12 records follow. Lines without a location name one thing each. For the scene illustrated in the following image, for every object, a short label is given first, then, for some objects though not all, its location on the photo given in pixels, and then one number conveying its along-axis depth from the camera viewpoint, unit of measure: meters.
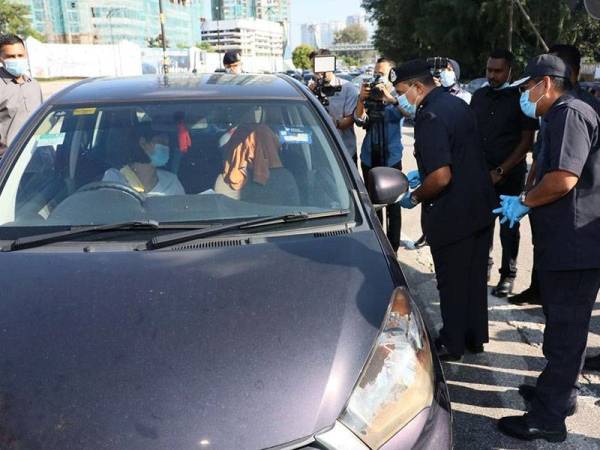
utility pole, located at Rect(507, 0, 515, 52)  21.53
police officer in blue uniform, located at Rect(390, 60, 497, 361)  2.89
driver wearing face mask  2.50
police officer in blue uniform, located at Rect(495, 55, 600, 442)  2.36
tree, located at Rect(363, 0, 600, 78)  22.77
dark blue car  1.48
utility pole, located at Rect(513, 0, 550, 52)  20.68
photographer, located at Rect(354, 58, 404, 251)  4.62
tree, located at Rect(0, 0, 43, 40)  60.53
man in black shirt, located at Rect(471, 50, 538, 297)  4.01
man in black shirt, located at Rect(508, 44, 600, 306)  3.19
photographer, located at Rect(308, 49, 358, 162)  5.25
